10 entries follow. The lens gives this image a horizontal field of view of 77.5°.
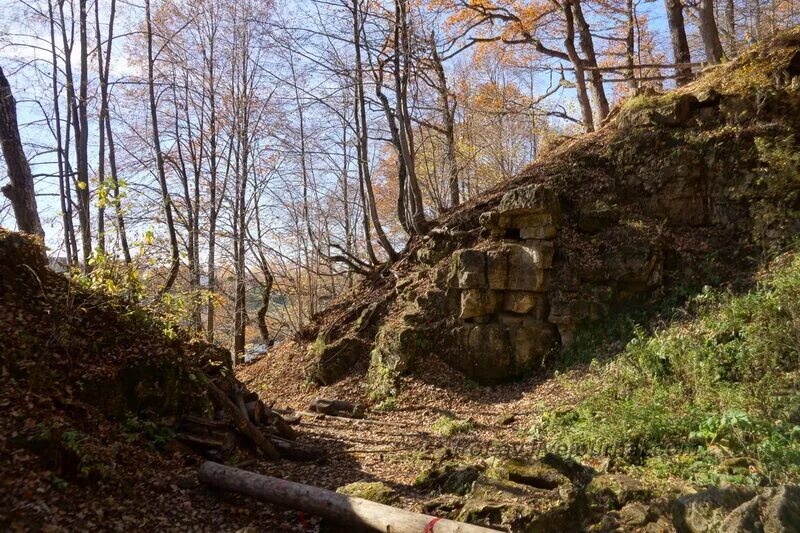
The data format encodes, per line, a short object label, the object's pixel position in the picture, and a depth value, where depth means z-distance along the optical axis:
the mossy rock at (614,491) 4.91
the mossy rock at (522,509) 4.39
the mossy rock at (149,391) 5.61
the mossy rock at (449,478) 5.73
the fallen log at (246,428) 6.73
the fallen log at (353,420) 9.31
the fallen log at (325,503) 4.11
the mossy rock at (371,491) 5.16
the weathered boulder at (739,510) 3.21
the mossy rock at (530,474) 5.31
